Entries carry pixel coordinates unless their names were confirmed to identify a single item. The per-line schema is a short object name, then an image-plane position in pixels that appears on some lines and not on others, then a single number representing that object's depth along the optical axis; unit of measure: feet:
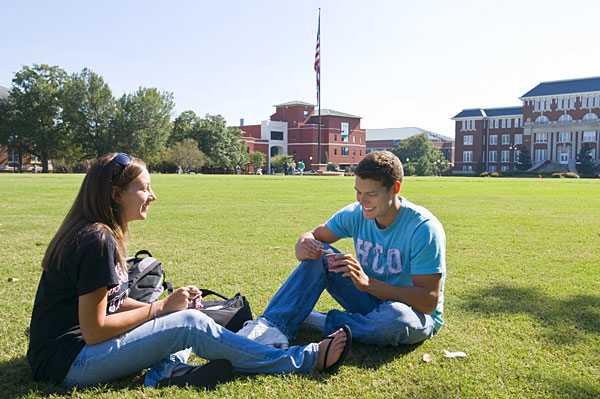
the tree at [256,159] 267.59
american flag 156.76
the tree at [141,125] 200.03
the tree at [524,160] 266.47
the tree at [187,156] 212.64
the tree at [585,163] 240.32
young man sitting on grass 9.78
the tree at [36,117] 189.98
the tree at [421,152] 284.61
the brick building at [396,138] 382.42
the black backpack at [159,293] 10.99
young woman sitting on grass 7.48
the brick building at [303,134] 294.46
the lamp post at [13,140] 191.89
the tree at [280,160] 255.58
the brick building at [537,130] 256.93
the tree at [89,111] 194.90
